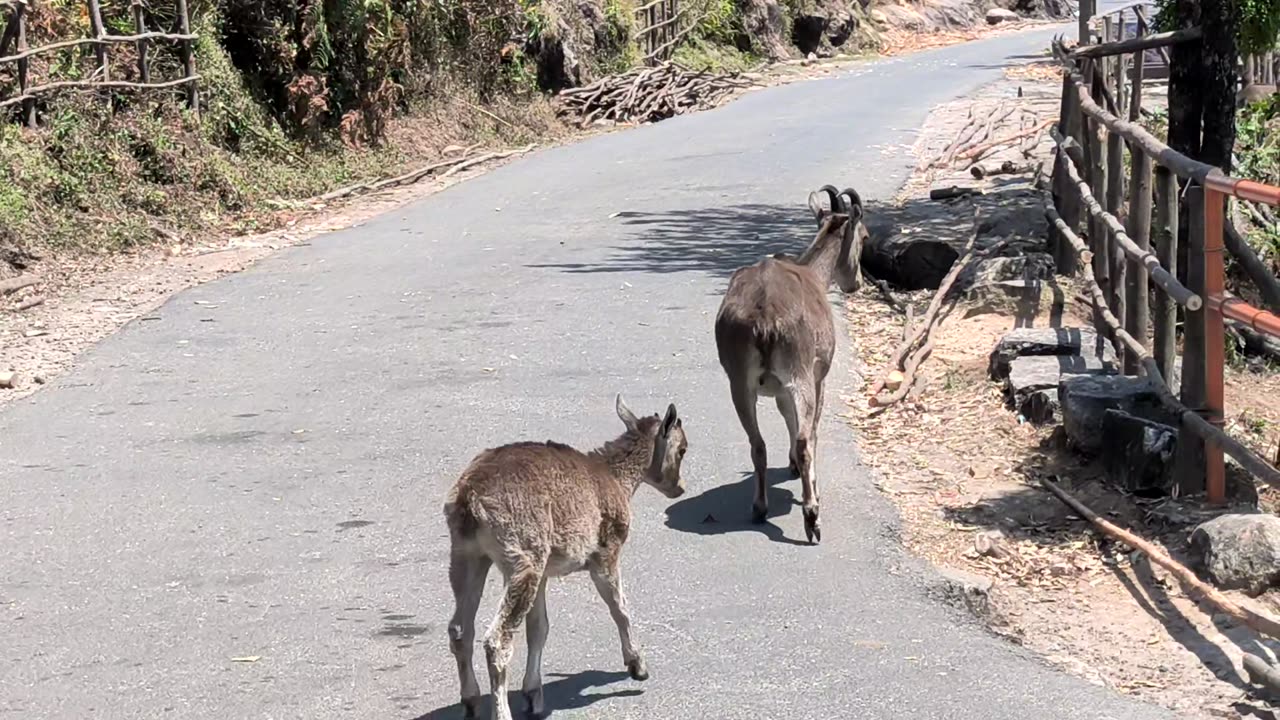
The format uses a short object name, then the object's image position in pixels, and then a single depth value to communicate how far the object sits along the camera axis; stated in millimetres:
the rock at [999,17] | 58875
